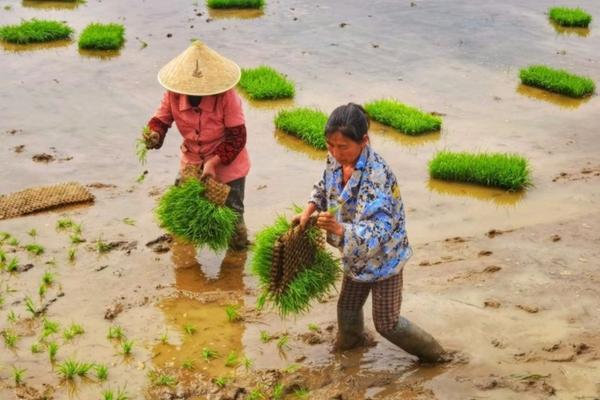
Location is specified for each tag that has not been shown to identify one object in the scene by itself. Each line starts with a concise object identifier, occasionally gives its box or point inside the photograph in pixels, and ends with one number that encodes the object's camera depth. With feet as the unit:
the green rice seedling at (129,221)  44.75
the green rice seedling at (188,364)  32.58
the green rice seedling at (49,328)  34.19
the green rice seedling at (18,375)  31.12
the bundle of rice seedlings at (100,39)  73.36
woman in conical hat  37.37
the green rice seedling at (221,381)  31.28
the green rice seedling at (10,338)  33.46
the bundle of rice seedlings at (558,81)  65.67
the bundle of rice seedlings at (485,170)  50.01
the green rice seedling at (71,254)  40.99
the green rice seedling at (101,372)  31.55
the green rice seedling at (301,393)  30.45
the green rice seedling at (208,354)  33.19
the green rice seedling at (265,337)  34.47
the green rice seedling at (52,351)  32.65
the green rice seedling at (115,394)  29.84
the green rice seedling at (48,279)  38.52
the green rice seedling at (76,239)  42.57
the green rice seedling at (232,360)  32.84
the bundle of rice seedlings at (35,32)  74.38
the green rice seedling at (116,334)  34.45
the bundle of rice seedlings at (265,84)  63.98
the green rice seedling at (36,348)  33.01
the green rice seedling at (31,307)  35.87
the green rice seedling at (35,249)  41.39
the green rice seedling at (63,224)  44.16
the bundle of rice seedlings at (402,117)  57.93
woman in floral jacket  27.07
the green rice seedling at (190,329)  35.04
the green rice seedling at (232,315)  36.17
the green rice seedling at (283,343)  34.01
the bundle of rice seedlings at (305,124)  55.72
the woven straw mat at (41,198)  45.70
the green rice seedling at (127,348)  33.27
